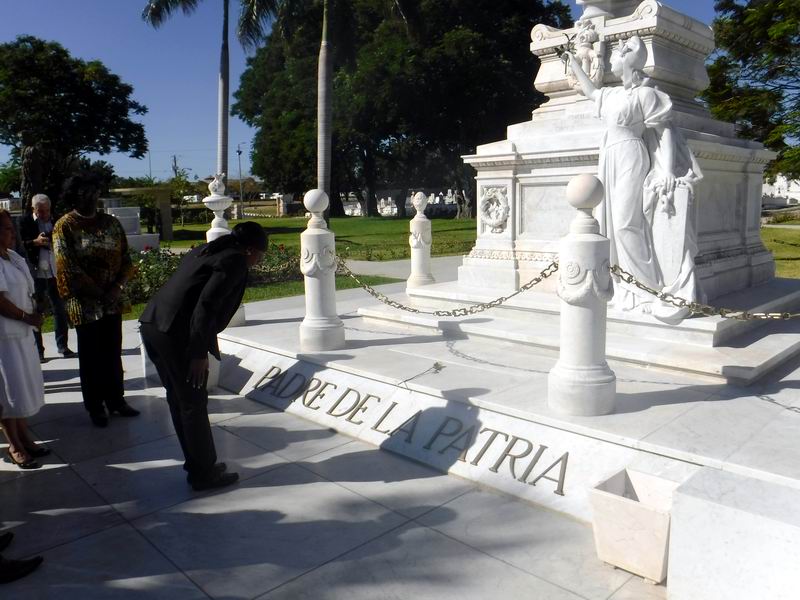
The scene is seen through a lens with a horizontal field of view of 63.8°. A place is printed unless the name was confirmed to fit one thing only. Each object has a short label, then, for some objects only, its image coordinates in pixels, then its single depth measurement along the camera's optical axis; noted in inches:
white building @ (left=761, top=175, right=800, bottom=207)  2719.0
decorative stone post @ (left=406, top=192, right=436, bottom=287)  377.1
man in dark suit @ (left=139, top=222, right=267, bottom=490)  158.1
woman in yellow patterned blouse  207.2
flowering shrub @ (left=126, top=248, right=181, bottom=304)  497.0
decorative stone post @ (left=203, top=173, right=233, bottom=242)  301.6
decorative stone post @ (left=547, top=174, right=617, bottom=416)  170.2
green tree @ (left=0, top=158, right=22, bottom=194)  1741.9
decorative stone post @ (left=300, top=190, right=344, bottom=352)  254.8
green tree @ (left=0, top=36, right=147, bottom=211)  1337.4
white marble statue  233.1
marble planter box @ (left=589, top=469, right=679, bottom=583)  120.1
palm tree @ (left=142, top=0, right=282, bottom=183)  953.5
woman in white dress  179.6
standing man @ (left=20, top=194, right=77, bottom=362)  289.9
